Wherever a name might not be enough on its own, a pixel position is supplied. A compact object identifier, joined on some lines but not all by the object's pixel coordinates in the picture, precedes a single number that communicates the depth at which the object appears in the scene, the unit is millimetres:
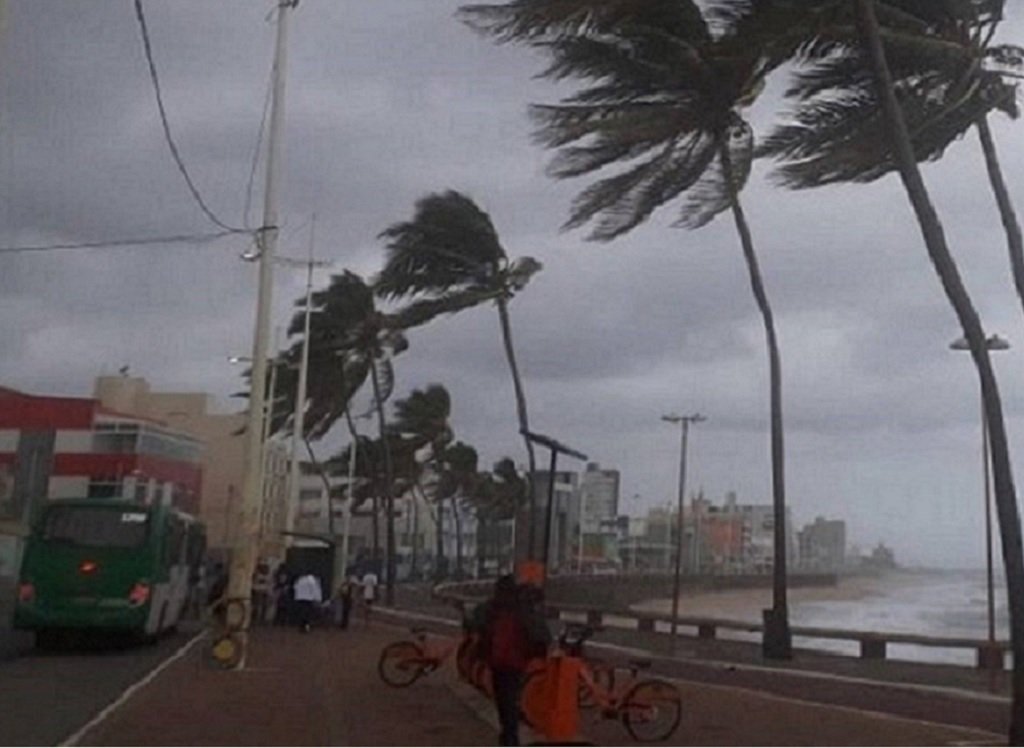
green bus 22078
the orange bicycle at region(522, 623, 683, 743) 13391
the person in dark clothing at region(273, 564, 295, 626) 32156
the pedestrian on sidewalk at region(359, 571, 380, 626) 36000
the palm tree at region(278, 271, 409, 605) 53906
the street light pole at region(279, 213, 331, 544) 44847
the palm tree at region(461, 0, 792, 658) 24328
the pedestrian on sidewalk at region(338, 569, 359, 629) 32125
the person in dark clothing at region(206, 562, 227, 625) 19594
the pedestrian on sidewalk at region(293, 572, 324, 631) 30578
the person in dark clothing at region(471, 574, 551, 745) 11492
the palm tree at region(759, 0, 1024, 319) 17062
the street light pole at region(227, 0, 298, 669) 20328
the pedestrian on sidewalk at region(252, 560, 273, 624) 32562
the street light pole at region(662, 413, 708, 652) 43500
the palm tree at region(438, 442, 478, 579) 84312
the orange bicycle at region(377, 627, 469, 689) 17578
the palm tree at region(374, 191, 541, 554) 37812
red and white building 59719
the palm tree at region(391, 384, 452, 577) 75188
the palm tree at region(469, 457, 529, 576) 89562
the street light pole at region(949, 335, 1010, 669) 23578
